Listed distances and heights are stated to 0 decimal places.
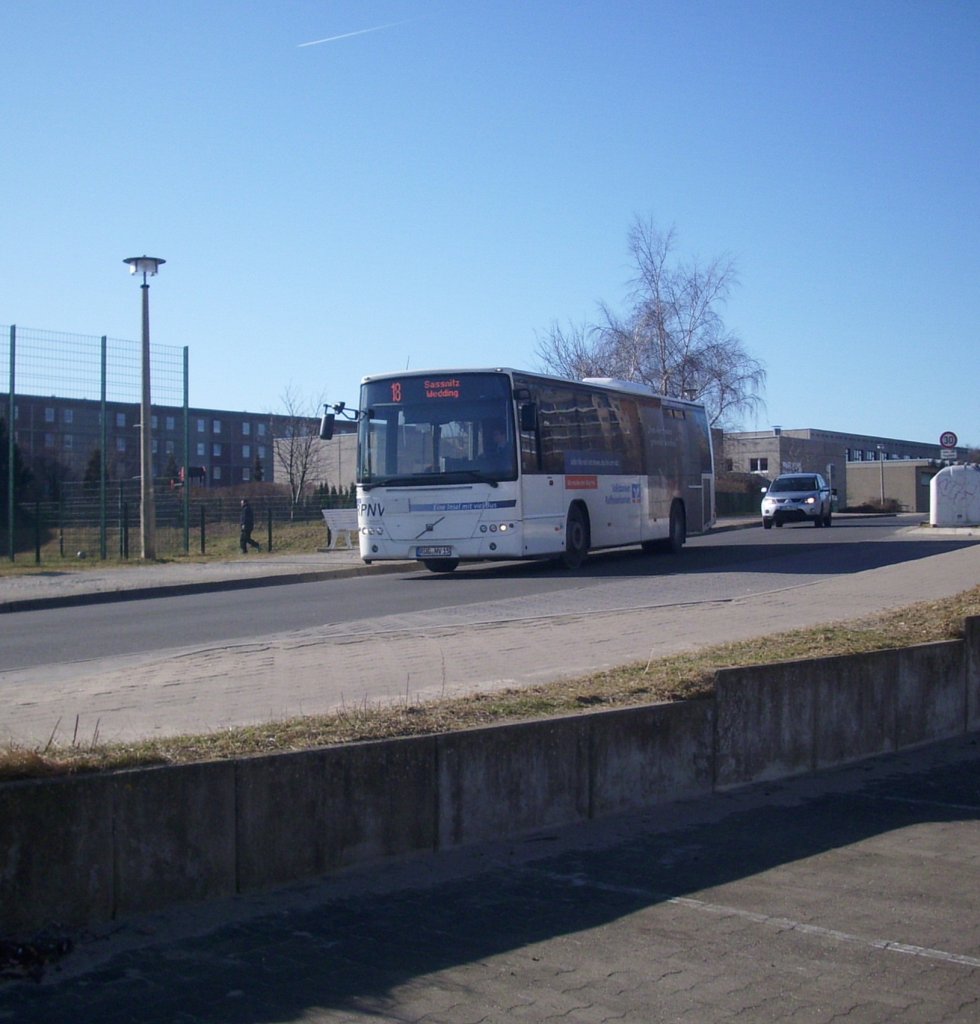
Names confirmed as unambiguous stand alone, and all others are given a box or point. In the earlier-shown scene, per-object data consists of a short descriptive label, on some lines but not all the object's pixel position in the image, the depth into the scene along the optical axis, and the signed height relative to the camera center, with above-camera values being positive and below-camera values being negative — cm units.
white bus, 2067 +55
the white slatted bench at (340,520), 3209 -49
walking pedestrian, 3328 -67
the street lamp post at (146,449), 2698 +111
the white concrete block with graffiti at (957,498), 3731 +9
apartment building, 3438 +240
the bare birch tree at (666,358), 6022 +686
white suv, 4153 +0
